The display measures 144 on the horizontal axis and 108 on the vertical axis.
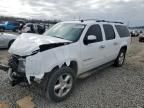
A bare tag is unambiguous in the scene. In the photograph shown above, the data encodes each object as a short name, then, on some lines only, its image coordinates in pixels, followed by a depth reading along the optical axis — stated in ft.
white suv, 6.98
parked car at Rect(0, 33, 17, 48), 20.01
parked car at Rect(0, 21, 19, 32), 53.17
